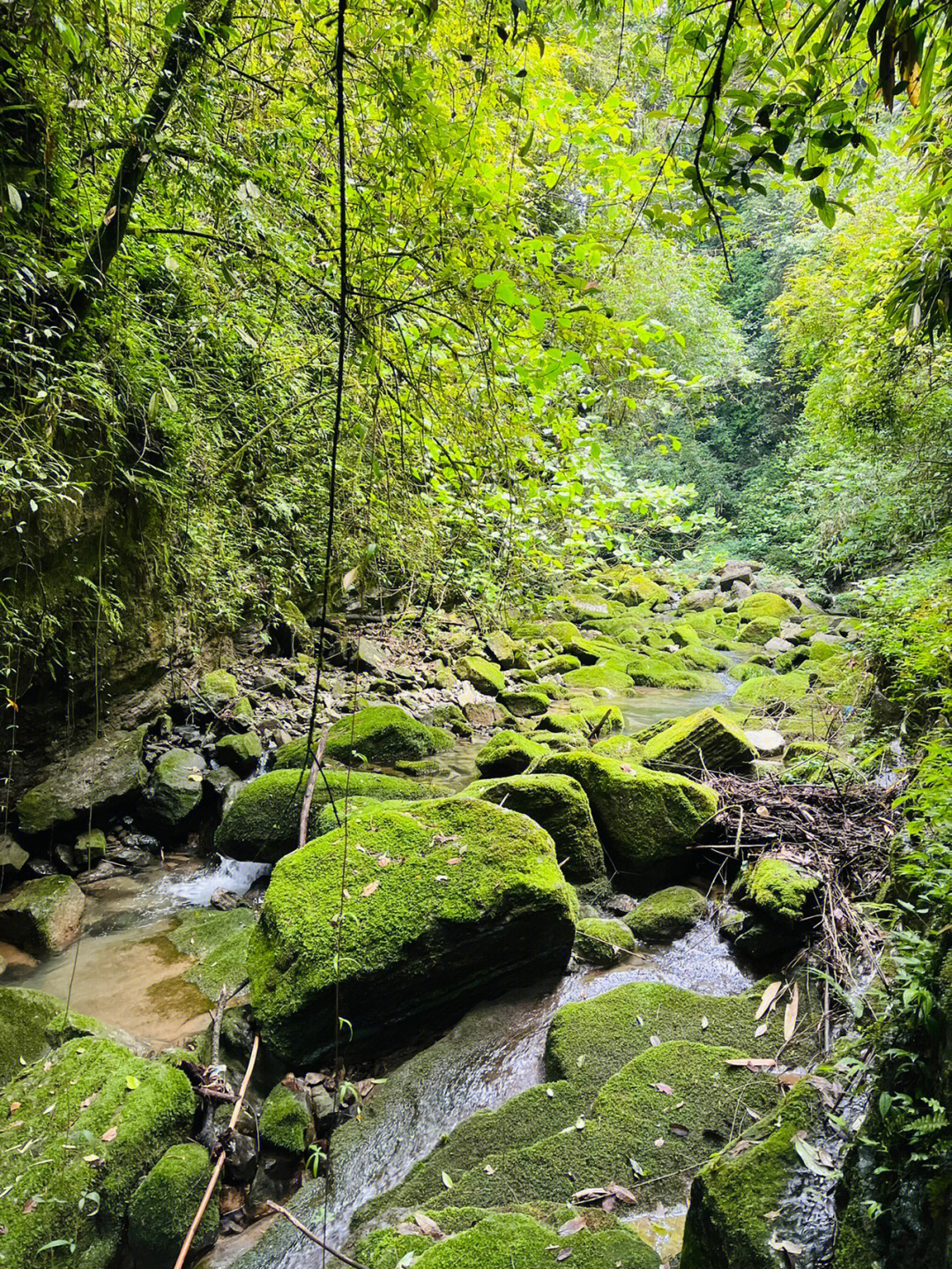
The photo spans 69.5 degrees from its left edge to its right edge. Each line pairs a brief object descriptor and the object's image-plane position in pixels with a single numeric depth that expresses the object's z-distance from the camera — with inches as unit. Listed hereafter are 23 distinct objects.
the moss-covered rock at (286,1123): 121.2
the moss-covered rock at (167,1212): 103.5
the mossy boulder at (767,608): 642.2
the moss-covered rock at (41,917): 189.2
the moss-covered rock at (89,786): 216.8
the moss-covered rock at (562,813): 191.0
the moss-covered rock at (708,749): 224.2
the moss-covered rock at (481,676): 407.5
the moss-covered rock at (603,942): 163.0
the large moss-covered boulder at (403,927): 134.0
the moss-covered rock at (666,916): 171.3
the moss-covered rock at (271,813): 217.0
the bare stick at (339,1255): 90.9
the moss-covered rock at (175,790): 245.8
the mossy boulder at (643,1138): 102.0
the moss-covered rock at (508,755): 248.4
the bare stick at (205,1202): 97.3
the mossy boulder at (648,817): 191.8
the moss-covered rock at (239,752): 270.4
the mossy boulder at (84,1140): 99.8
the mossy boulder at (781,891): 149.2
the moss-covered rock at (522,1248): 82.7
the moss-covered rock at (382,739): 281.0
